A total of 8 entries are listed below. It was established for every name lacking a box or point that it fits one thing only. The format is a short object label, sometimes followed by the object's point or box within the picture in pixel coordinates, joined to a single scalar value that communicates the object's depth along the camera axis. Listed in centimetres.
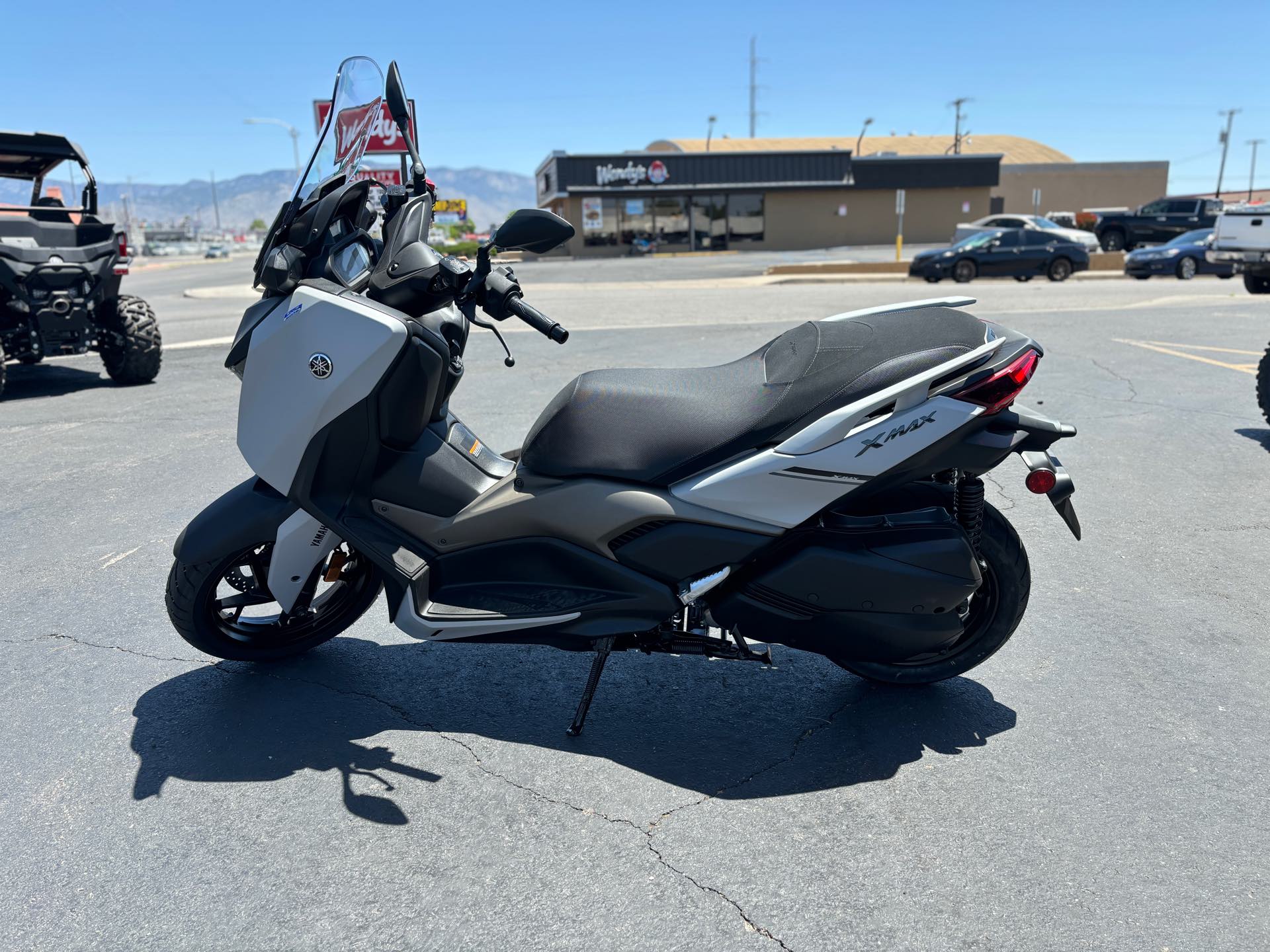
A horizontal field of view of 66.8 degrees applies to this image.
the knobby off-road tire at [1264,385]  637
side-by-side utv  859
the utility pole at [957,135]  6822
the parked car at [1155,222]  3072
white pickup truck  1105
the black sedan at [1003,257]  2225
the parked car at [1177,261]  2211
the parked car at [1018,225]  2594
